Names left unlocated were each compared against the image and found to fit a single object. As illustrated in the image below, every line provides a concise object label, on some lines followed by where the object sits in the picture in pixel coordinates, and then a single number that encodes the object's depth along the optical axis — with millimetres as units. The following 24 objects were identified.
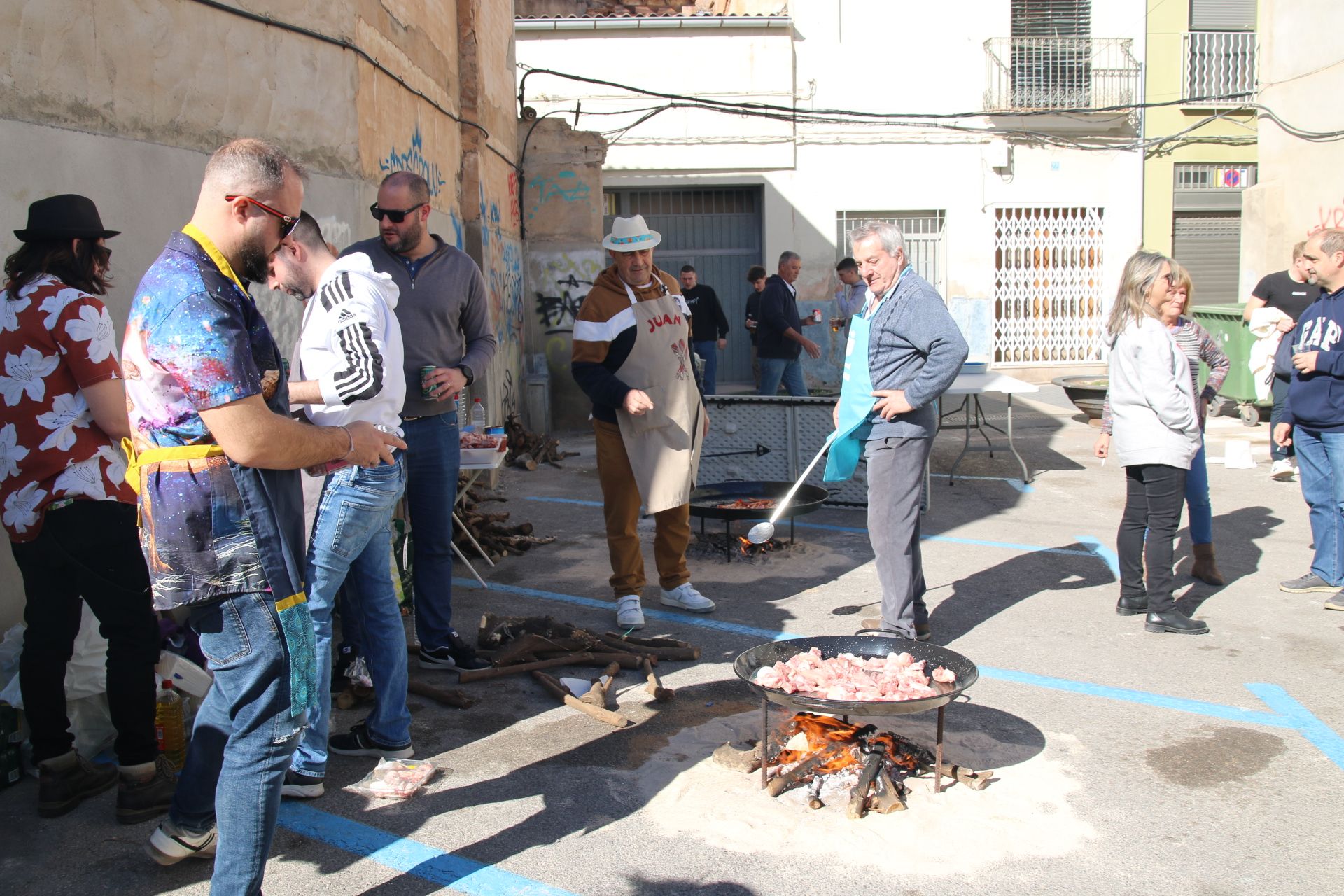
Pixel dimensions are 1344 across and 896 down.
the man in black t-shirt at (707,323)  13531
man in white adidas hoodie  3217
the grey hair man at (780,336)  11516
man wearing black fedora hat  3488
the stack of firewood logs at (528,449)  11133
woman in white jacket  5371
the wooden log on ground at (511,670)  4875
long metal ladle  5211
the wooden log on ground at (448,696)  4602
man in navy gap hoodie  5832
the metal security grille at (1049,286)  19672
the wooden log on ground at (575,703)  4402
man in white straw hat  5469
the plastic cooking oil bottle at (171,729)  3941
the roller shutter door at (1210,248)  20062
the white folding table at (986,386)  9180
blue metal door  19391
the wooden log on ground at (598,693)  4562
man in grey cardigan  4875
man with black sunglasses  4656
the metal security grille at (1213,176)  19828
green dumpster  12742
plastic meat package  3781
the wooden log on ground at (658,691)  4652
